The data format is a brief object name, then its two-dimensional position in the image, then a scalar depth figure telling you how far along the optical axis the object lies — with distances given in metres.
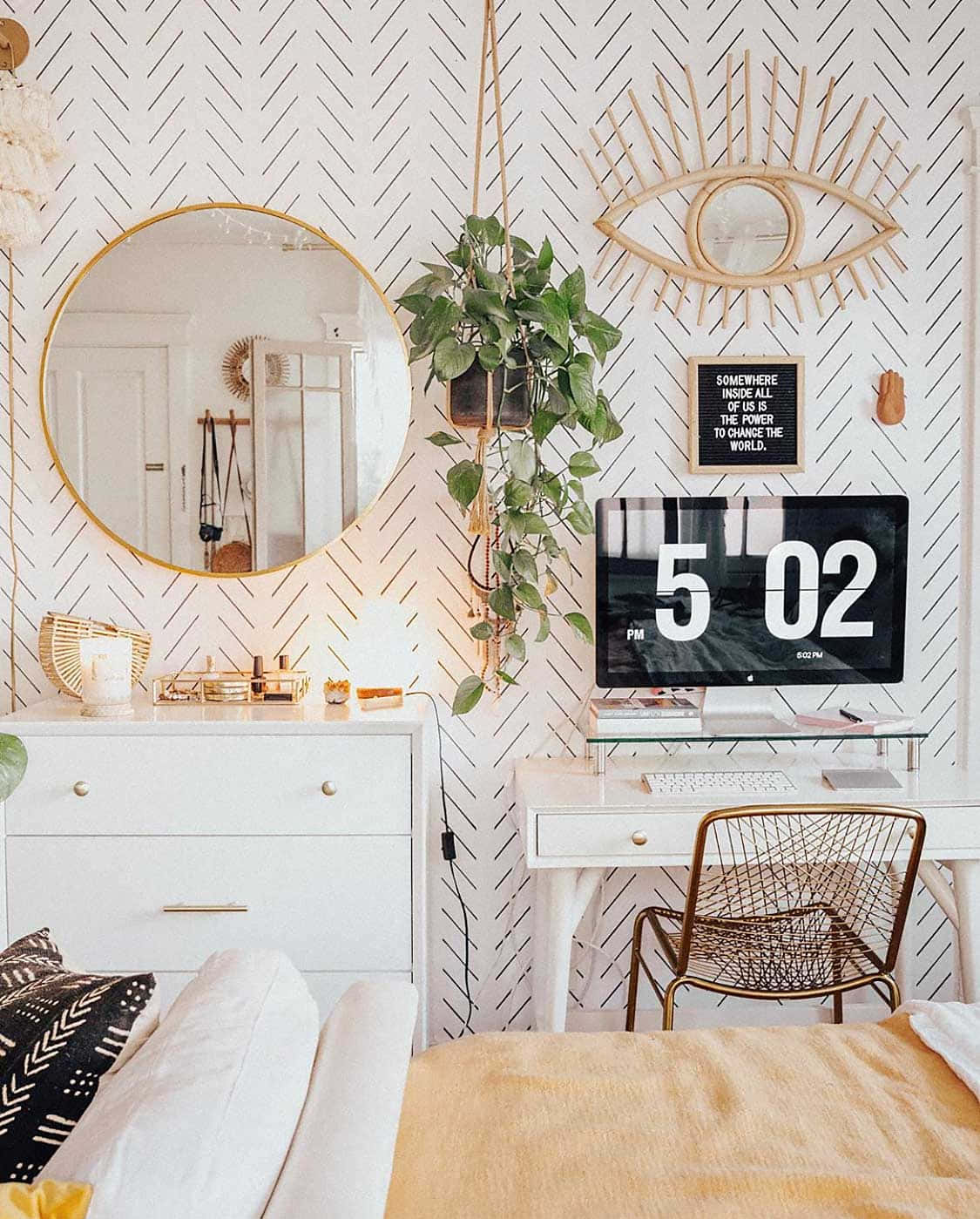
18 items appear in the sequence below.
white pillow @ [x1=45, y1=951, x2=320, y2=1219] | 0.89
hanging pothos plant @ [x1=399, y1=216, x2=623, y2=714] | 2.32
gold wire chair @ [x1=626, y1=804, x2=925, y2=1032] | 2.14
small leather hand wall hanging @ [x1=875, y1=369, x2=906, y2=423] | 2.75
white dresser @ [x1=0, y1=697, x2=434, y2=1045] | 2.33
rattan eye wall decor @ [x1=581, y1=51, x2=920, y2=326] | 2.72
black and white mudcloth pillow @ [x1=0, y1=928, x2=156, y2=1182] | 1.01
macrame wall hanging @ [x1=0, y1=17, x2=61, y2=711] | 2.51
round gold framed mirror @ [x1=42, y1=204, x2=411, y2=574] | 2.68
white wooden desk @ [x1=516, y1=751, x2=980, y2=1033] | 2.36
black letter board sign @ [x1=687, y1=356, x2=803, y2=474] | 2.76
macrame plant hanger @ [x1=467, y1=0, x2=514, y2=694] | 2.31
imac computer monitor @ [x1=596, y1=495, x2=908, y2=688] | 2.73
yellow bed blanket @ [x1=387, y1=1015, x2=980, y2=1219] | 1.16
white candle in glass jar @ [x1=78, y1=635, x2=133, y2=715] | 2.42
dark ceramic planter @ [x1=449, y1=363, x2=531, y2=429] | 2.41
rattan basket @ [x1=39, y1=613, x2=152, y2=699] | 2.53
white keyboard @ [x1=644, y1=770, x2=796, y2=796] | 2.43
